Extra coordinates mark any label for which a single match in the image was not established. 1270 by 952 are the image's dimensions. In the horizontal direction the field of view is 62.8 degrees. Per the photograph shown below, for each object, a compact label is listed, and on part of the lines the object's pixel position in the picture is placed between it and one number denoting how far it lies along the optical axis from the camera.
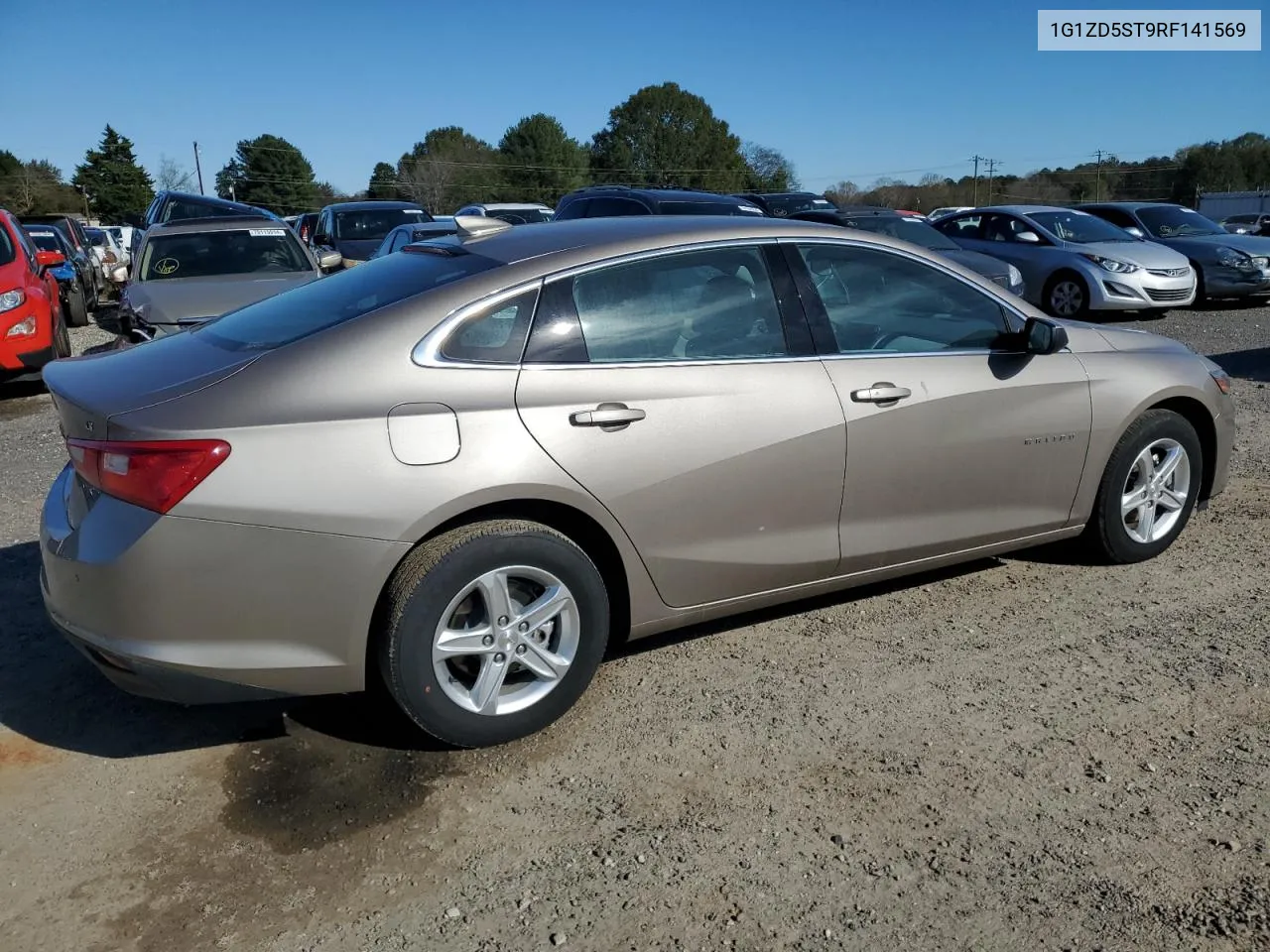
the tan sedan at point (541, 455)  2.95
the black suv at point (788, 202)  17.58
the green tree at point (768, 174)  79.72
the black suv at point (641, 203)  12.82
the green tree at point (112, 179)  71.56
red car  9.04
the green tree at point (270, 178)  94.44
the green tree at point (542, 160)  89.44
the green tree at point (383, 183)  86.38
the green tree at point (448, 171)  82.06
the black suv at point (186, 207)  19.44
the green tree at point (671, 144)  91.19
